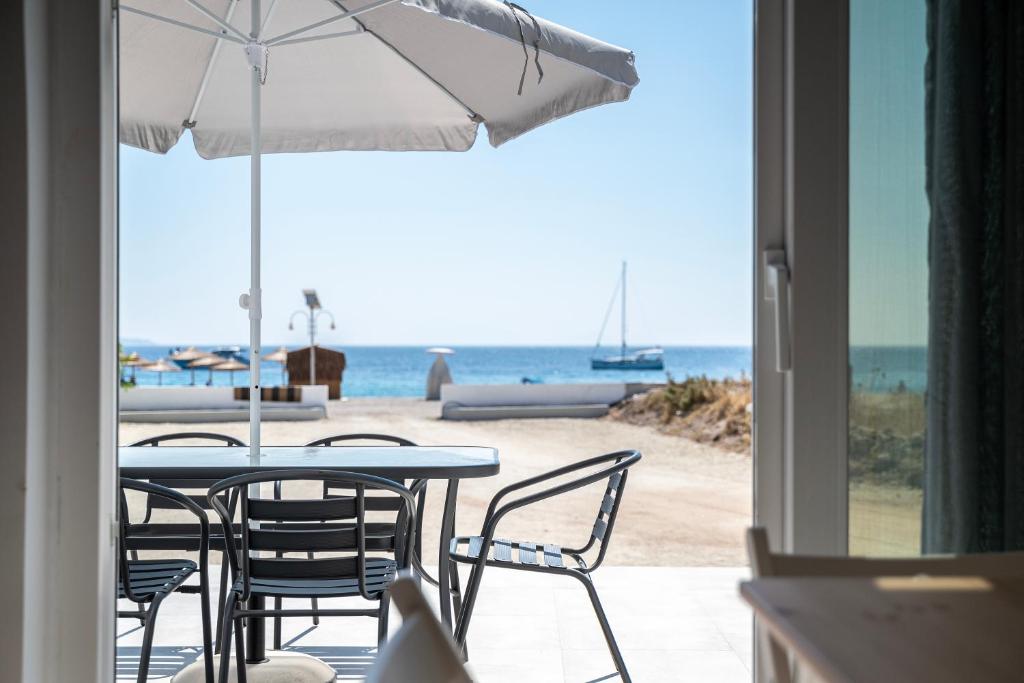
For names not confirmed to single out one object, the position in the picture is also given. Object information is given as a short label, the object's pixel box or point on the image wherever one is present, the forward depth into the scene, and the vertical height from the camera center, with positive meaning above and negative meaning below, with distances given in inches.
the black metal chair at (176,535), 96.7 -22.0
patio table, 92.9 -13.2
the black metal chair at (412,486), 110.3 -20.0
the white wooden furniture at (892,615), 30.8 -11.2
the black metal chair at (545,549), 96.6 -25.3
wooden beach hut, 927.5 -25.6
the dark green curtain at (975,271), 59.7 +4.9
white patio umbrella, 112.0 +38.7
